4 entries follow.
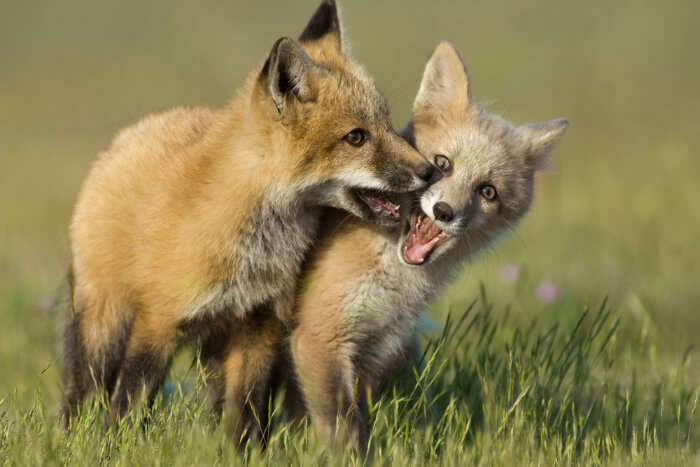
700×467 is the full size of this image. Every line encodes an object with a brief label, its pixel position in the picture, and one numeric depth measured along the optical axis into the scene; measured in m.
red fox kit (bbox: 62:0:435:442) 7.43
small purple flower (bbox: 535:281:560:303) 12.18
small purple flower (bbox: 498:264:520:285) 12.42
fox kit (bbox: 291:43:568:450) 7.54
